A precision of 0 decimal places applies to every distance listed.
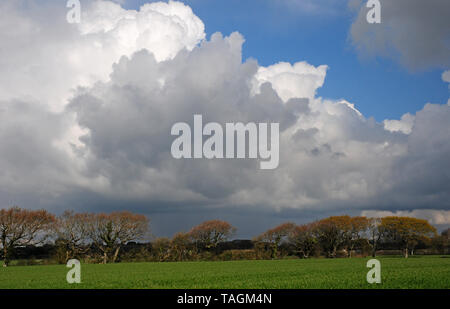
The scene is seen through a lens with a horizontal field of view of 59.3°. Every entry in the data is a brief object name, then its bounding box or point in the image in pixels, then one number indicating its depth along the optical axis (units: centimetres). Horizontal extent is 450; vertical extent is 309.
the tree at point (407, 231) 10306
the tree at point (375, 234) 11181
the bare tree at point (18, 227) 8286
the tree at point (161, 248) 9996
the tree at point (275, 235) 10672
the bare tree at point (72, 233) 9106
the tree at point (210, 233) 10941
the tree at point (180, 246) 10244
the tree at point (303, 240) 10662
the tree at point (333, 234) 10750
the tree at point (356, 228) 11044
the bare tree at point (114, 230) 9531
